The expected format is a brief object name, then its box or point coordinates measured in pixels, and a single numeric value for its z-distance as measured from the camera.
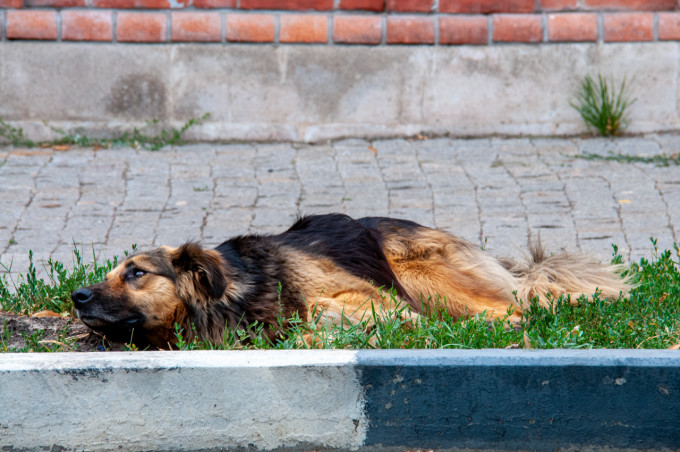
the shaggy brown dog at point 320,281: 8.23
